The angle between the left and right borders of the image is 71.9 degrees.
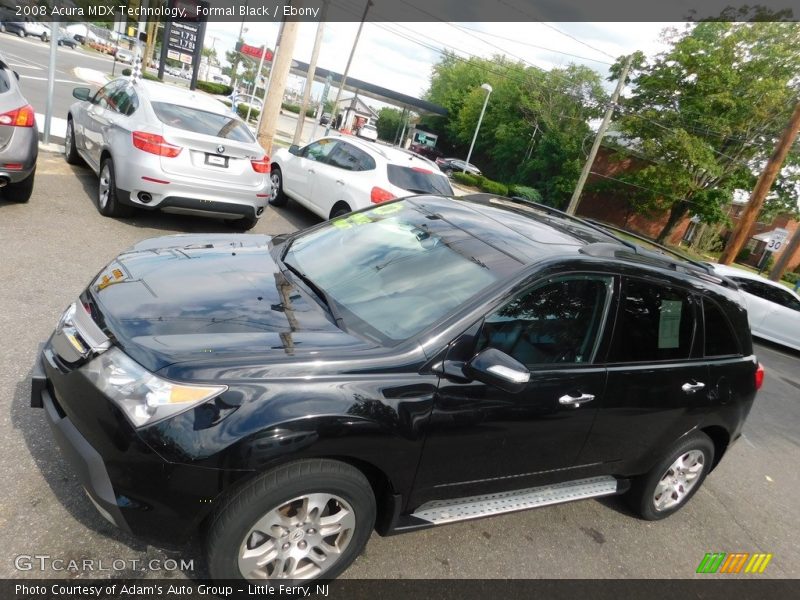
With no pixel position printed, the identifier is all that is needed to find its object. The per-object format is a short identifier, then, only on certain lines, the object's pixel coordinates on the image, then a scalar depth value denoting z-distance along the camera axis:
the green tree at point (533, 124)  39.22
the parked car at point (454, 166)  45.00
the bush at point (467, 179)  37.53
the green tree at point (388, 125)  80.38
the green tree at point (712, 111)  28.70
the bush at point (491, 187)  36.19
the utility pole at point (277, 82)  11.71
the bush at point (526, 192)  34.59
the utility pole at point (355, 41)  28.94
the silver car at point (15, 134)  5.55
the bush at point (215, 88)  41.44
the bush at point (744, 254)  47.07
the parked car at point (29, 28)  37.38
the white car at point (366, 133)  41.05
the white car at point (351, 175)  8.26
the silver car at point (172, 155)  6.27
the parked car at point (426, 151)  53.16
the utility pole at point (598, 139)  24.20
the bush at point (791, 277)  37.28
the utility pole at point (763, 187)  16.53
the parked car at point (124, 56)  46.69
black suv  2.07
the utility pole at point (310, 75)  18.47
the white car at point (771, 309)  11.66
